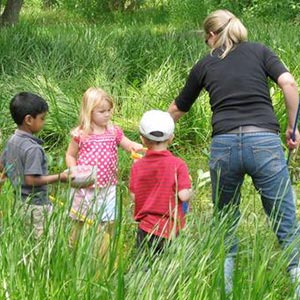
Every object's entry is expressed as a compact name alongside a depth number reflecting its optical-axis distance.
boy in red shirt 5.35
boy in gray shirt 5.54
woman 5.48
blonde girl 6.15
